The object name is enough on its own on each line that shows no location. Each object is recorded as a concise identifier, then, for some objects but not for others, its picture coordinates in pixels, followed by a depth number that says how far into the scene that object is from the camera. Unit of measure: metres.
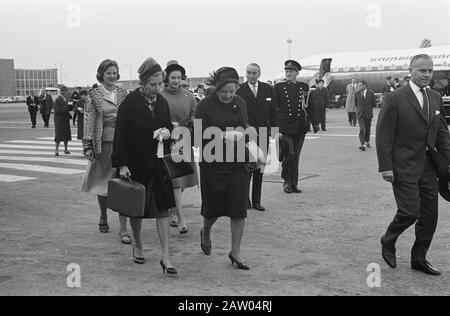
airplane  46.75
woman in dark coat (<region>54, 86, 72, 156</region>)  15.83
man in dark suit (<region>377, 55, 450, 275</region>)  5.42
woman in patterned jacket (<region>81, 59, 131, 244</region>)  7.09
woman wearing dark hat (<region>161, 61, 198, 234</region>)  7.30
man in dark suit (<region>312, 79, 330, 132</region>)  22.57
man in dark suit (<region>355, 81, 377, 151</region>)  16.45
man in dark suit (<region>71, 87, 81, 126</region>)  28.16
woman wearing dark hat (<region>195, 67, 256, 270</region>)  5.73
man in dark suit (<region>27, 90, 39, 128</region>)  29.36
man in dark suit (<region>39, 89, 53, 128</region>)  28.72
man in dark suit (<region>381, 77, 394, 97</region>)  28.12
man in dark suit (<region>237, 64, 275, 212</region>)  8.48
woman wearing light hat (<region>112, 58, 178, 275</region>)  5.62
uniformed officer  9.70
